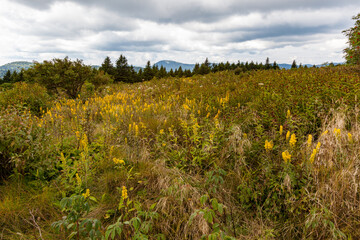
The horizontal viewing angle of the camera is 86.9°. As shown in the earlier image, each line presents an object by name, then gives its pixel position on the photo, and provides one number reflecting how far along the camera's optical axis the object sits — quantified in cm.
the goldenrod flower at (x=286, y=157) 200
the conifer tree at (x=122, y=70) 3798
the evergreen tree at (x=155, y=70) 4292
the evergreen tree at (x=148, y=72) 4275
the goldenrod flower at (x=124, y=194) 174
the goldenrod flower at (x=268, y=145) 224
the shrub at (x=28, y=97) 663
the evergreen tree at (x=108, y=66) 3662
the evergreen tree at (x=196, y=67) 5033
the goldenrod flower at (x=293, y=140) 218
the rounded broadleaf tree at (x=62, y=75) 941
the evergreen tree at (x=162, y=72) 4160
